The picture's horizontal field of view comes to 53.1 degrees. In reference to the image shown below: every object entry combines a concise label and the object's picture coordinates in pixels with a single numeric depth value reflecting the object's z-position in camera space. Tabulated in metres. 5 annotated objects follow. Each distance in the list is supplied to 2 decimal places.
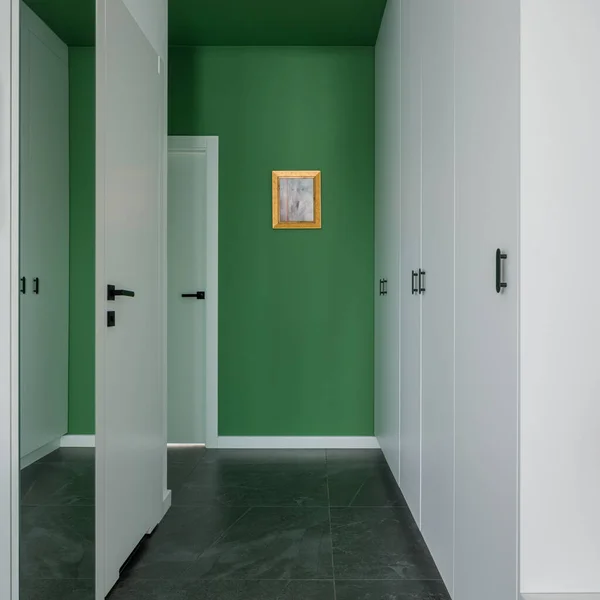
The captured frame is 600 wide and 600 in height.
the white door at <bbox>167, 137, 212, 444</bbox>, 4.01
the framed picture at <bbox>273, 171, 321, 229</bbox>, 3.96
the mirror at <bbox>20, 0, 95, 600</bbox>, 1.43
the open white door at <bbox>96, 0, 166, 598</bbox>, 1.93
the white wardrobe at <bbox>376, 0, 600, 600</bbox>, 1.23
